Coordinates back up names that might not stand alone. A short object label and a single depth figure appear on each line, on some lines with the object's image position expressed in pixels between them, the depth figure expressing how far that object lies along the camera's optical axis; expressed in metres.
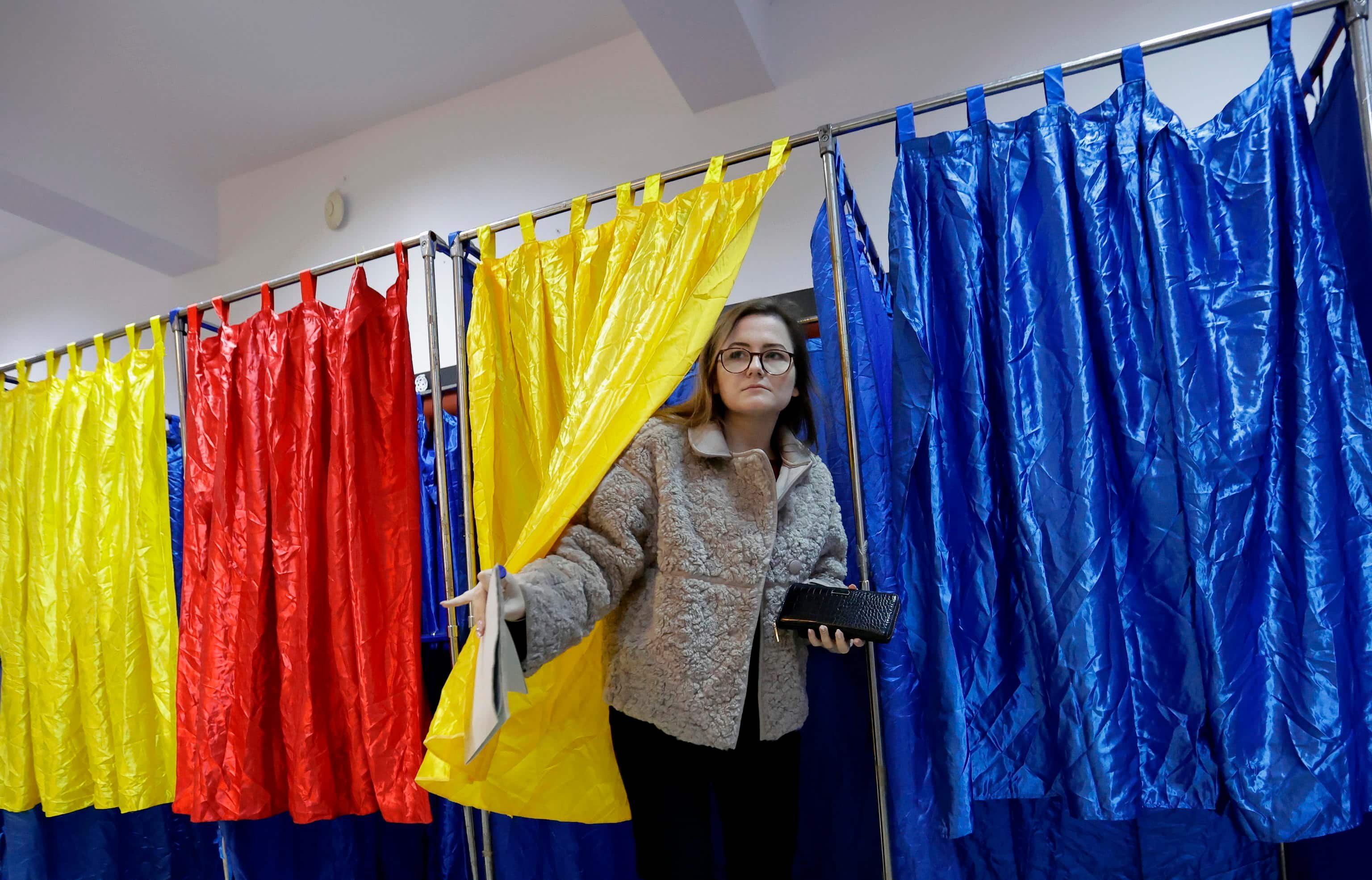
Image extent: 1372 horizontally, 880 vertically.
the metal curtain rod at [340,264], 1.96
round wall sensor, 3.54
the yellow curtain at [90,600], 2.12
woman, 1.30
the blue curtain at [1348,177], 1.44
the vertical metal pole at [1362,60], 1.36
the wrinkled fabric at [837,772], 1.81
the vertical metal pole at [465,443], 1.75
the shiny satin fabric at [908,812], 1.42
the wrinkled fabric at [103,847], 2.39
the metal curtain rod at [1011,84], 1.42
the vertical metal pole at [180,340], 2.17
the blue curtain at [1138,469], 1.30
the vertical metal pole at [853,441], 1.43
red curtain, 1.82
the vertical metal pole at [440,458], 1.77
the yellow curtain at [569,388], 1.41
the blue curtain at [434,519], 2.63
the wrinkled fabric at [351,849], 2.09
